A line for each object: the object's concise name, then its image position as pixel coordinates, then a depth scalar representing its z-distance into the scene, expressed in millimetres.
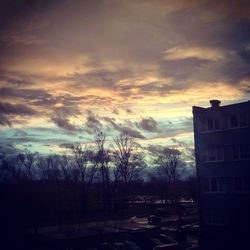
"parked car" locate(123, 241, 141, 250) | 26503
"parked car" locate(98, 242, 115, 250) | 26469
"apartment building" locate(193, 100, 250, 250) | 26562
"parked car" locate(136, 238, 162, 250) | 27812
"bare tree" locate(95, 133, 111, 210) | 60500
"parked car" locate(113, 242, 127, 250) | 26266
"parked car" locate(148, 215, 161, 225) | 43781
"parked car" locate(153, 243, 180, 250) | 24967
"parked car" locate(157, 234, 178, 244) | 28359
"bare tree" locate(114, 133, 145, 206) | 63062
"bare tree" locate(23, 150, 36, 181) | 58109
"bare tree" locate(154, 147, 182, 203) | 80512
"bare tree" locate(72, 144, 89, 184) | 63703
